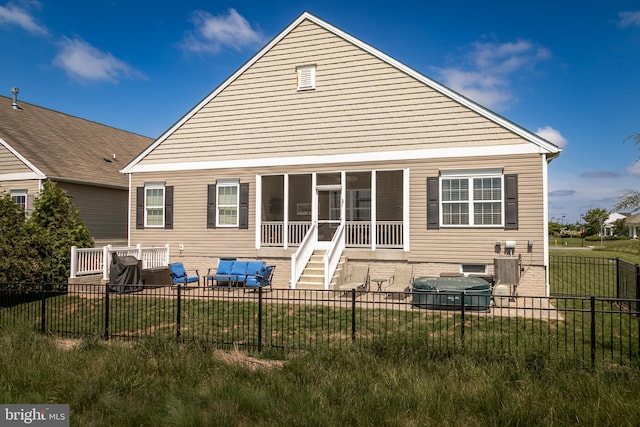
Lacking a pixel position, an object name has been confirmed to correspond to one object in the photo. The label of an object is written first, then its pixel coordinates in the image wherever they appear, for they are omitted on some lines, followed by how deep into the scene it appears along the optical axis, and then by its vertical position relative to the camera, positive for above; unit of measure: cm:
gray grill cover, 1471 -142
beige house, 1420 +200
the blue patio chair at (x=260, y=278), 1488 -163
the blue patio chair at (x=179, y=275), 1563 -161
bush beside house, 1323 -34
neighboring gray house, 1947 +287
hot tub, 1135 -150
